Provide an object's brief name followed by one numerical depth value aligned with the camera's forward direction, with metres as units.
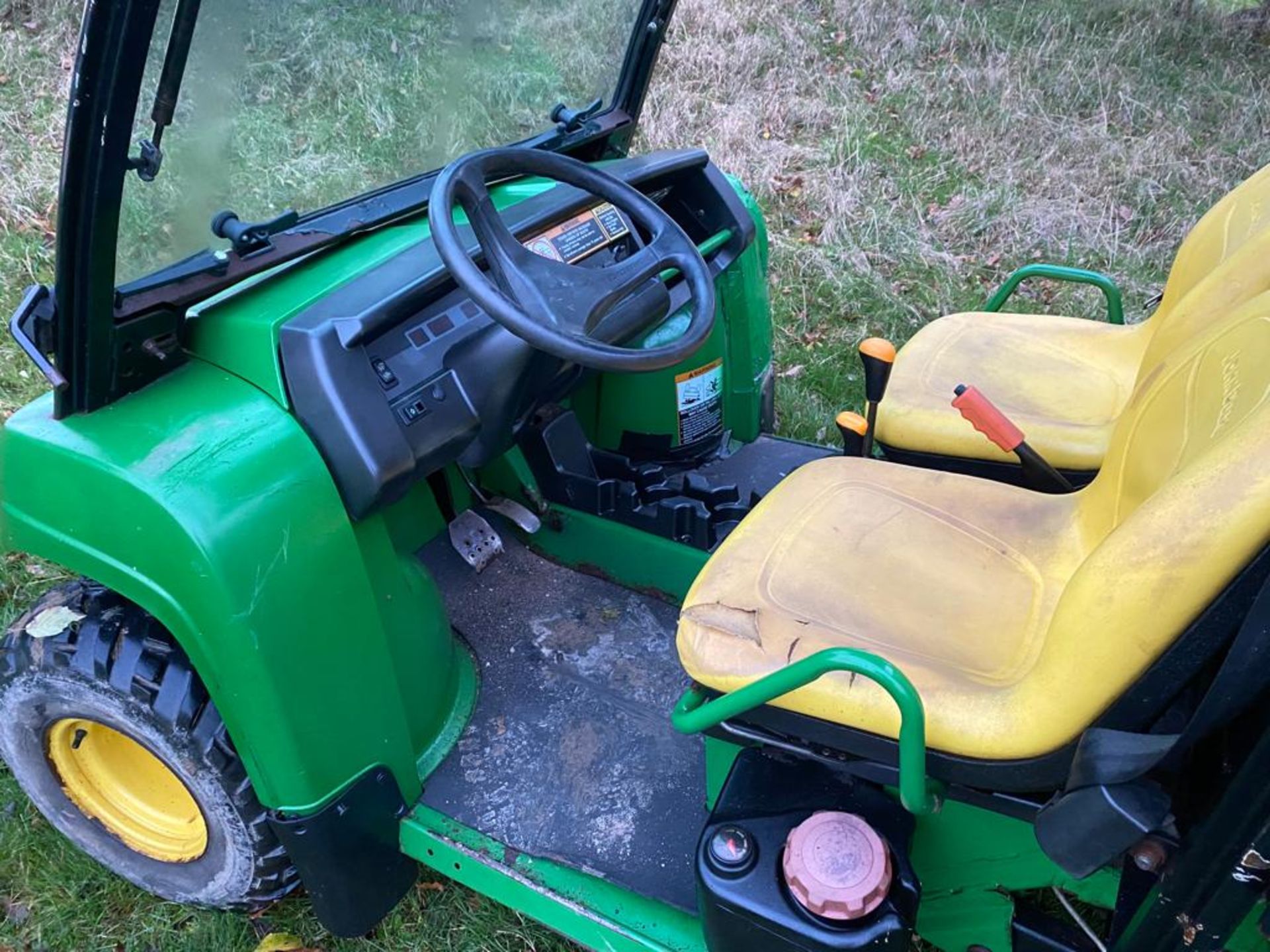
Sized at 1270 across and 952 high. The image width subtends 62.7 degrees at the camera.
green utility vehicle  1.23
